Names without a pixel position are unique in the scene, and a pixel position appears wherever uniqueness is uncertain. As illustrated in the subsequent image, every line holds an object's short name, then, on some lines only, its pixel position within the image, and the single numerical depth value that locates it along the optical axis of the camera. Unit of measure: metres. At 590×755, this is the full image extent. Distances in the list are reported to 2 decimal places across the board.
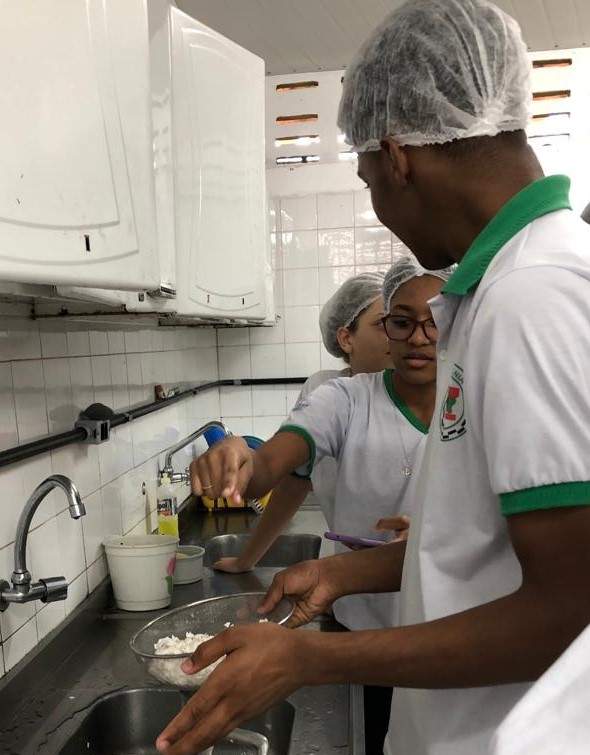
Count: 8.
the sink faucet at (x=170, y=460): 2.12
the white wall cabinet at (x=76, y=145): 0.63
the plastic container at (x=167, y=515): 1.97
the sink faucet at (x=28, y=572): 1.16
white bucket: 1.60
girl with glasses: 1.43
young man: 0.57
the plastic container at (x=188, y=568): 1.83
